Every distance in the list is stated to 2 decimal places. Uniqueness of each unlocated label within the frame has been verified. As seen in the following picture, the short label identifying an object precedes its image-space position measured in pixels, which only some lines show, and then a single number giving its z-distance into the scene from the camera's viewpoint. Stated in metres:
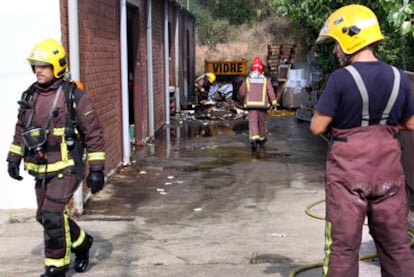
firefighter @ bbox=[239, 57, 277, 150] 13.11
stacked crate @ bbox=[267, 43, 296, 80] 25.89
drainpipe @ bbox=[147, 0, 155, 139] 14.27
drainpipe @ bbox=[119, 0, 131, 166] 10.55
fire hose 5.27
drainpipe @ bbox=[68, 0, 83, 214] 7.44
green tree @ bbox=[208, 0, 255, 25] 41.94
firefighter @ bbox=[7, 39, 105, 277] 5.09
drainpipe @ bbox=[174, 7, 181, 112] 21.00
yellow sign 25.16
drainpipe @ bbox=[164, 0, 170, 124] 17.50
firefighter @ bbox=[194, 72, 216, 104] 21.52
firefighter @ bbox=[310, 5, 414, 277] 3.88
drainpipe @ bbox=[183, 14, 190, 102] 24.36
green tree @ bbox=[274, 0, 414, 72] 8.63
